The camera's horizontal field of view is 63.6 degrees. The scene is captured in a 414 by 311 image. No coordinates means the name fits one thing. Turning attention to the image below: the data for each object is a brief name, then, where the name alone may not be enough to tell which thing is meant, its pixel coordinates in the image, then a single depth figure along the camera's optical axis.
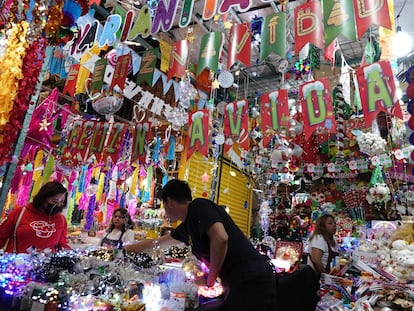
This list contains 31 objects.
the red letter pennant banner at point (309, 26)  3.16
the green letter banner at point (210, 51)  3.75
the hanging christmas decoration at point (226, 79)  4.32
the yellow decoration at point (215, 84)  5.52
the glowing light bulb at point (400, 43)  4.60
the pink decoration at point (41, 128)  4.42
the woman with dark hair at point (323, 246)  4.05
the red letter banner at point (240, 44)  3.62
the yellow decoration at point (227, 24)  4.55
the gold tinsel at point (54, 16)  2.50
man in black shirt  1.91
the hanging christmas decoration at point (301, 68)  5.94
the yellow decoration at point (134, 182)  7.27
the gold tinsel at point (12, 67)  2.34
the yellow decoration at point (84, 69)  4.92
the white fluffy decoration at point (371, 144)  5.54
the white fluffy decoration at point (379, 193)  5.99
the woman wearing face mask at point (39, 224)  2.73
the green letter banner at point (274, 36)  3.36
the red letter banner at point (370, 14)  2.77
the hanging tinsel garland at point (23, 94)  2.31
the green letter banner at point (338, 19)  2.91
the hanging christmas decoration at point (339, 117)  6.30
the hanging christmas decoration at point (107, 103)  5.12
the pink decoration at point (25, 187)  6.04
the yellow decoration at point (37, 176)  6.19
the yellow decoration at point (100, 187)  7.05
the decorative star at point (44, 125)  4.49
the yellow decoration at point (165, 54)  4.79
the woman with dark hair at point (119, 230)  4.26
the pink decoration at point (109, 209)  7.00
